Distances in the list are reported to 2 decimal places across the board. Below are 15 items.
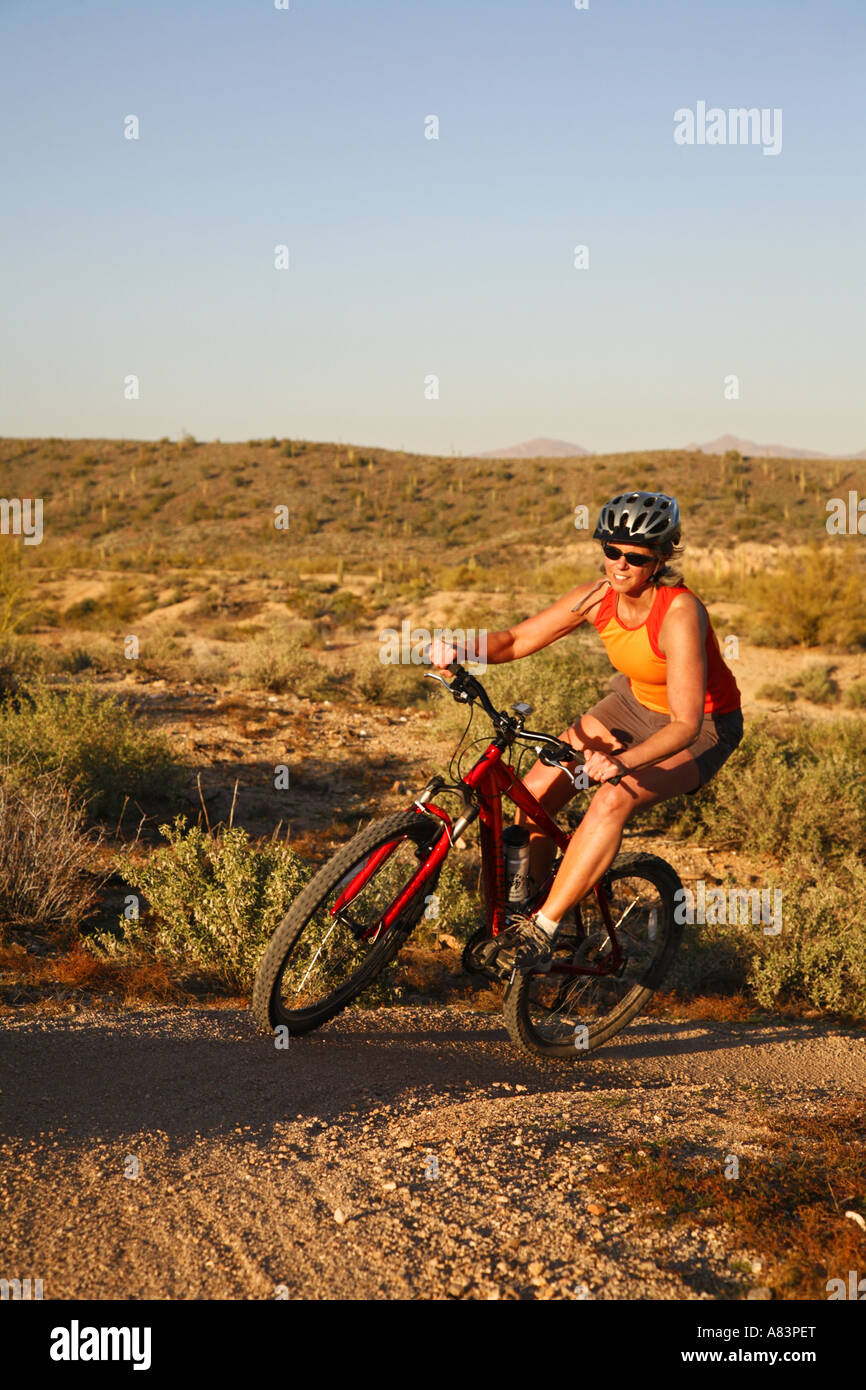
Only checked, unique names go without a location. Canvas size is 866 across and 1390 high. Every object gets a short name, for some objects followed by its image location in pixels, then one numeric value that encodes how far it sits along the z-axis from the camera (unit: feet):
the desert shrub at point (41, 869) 19.62
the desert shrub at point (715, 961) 20.30
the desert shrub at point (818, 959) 19.39
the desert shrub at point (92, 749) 26.32
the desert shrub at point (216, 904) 17.67
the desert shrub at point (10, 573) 45.08
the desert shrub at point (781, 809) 27.81
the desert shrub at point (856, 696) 49.19
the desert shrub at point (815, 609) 61.00
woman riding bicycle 12.99
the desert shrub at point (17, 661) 39.96
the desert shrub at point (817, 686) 50.01
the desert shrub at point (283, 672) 44.19
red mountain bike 13.15
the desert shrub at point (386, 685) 43.75
